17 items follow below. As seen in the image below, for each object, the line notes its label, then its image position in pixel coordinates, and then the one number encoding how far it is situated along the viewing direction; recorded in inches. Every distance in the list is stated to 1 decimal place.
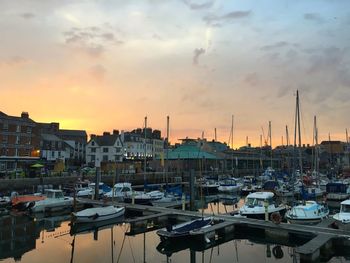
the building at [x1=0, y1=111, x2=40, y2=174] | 2936.5
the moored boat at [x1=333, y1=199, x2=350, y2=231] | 1107.9
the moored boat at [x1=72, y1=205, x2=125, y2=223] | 1333.7
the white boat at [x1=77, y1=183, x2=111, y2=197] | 2043.6
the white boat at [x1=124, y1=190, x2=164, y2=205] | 1855.3
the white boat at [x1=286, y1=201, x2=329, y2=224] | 1268.5
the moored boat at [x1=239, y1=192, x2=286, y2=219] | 1346.0
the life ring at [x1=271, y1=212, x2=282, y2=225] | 1106.1
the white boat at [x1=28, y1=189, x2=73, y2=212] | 1588.3
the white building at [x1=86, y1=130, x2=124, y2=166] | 4495.6
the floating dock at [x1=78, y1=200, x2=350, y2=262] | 912.9
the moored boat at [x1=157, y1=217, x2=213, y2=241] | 1037.2
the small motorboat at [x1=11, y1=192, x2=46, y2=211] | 1577.9
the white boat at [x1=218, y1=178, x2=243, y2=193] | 2529.5
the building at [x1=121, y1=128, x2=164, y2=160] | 5113.2
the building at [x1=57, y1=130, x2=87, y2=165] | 4645.7
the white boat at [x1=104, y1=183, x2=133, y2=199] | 1963.6
